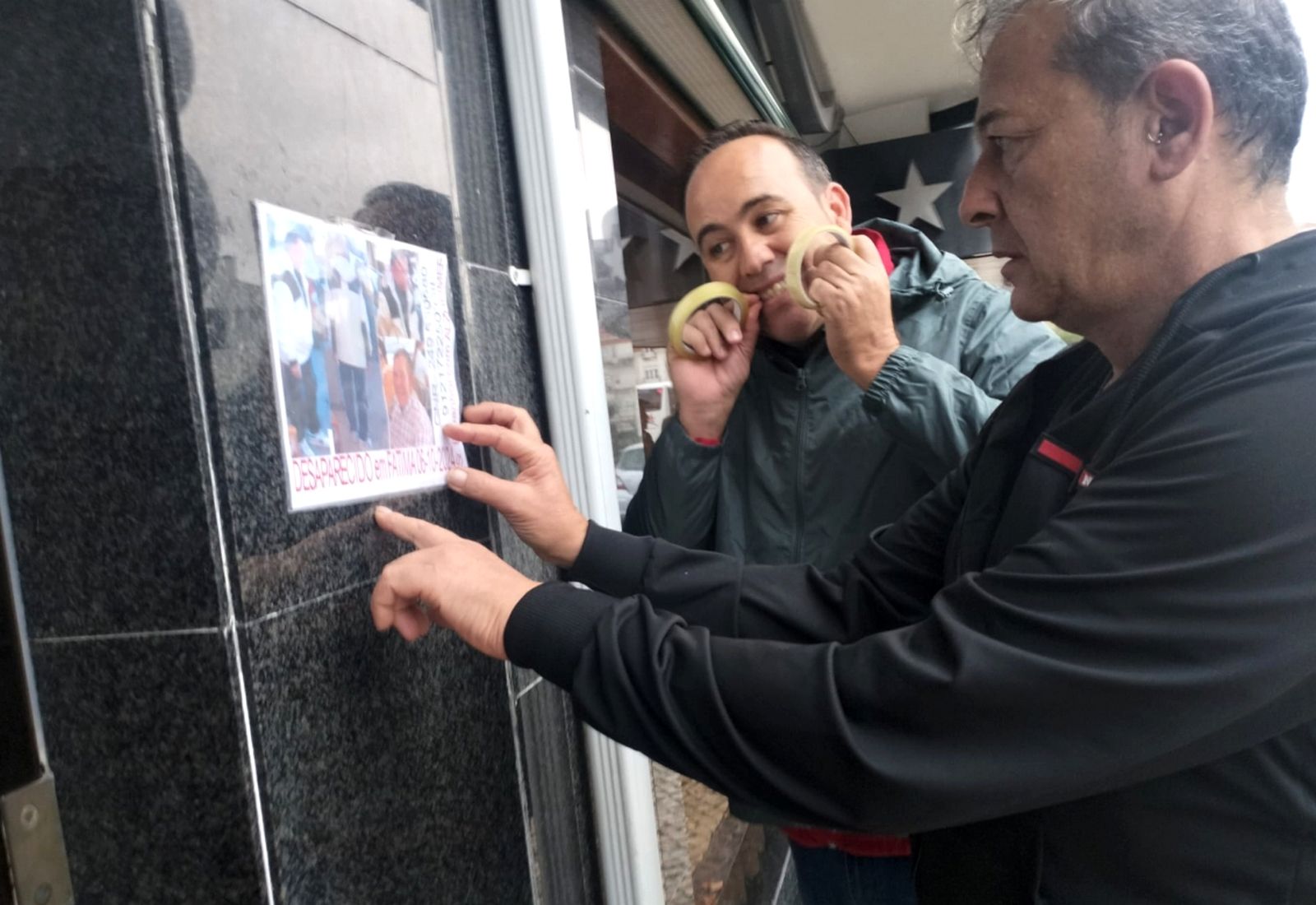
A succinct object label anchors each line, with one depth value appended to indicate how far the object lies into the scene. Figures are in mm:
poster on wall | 885
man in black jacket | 699
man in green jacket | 1408
